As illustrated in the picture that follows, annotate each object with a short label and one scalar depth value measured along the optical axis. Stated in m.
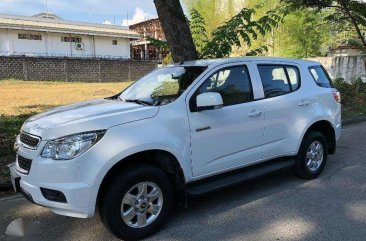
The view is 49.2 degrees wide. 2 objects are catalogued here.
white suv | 3.62
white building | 34.03
